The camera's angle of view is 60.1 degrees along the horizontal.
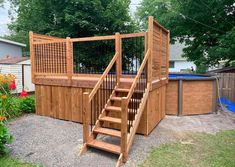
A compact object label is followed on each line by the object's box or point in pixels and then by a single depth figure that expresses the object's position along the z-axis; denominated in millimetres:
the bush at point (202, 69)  11416
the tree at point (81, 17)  10352
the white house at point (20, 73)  8959
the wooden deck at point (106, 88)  3679
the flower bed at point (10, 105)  3408
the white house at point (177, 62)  21766
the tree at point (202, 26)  9000
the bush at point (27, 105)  6258
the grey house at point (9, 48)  15242
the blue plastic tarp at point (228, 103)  7099
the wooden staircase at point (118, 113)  3277
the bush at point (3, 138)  3336
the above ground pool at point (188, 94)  6074
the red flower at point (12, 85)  5364
